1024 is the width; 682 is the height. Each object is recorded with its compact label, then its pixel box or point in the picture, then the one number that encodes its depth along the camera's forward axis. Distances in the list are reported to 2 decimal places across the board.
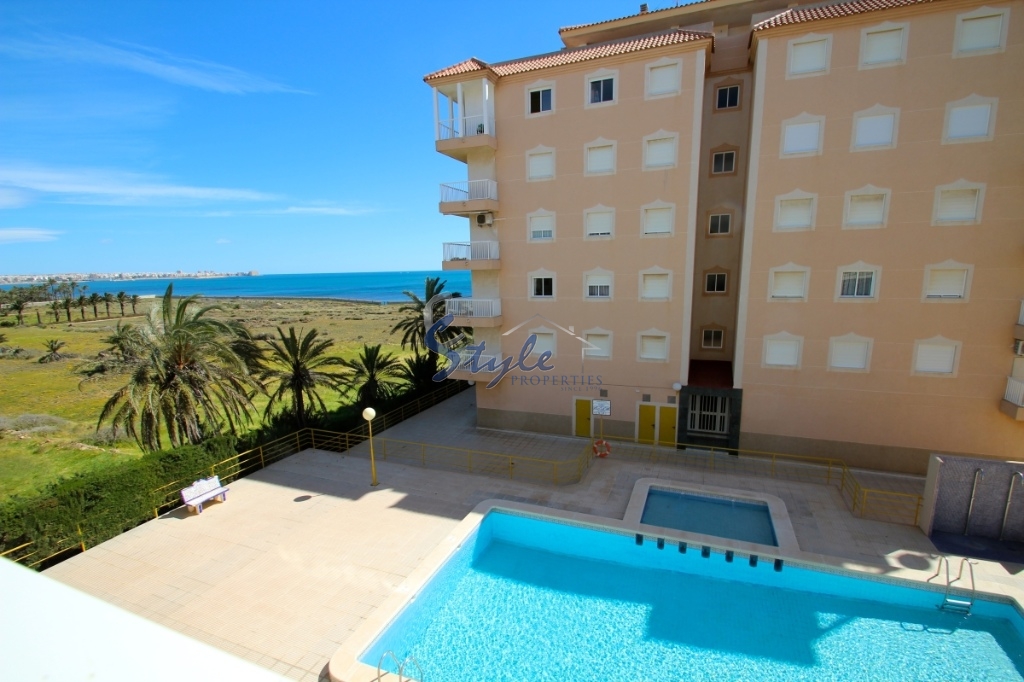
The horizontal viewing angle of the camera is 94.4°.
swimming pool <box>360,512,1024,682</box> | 9.20
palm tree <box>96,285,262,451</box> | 14.62
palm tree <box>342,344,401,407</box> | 22.11
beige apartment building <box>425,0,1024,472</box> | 14.45
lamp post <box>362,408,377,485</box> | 14.38
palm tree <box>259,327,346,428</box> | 19.30
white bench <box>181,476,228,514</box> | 13.41
